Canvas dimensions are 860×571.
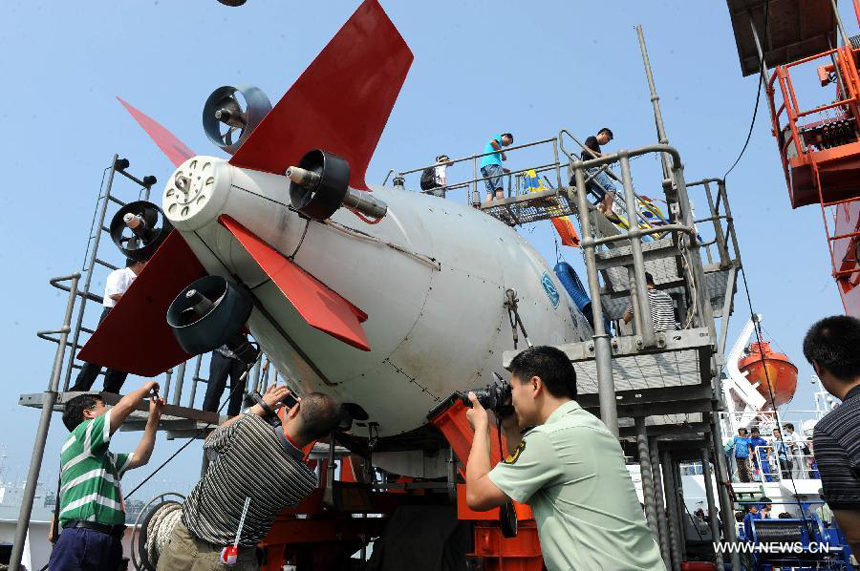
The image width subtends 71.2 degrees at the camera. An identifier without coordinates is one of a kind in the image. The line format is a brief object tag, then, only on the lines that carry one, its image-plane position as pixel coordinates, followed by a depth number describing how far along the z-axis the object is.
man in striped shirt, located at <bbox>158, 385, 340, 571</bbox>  3.00
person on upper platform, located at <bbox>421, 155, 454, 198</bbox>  10.02
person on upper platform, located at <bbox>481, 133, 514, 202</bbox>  9.86
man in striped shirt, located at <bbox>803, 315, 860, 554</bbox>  2.44
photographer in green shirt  1.97
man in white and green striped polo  3.73
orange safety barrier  9.03
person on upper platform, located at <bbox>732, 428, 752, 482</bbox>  16.24
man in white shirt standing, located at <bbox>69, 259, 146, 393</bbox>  6.01
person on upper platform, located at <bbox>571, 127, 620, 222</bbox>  8.28
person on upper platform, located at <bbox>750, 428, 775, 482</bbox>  15.47
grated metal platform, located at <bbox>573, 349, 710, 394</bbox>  4.10
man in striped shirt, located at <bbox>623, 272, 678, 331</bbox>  6.40
